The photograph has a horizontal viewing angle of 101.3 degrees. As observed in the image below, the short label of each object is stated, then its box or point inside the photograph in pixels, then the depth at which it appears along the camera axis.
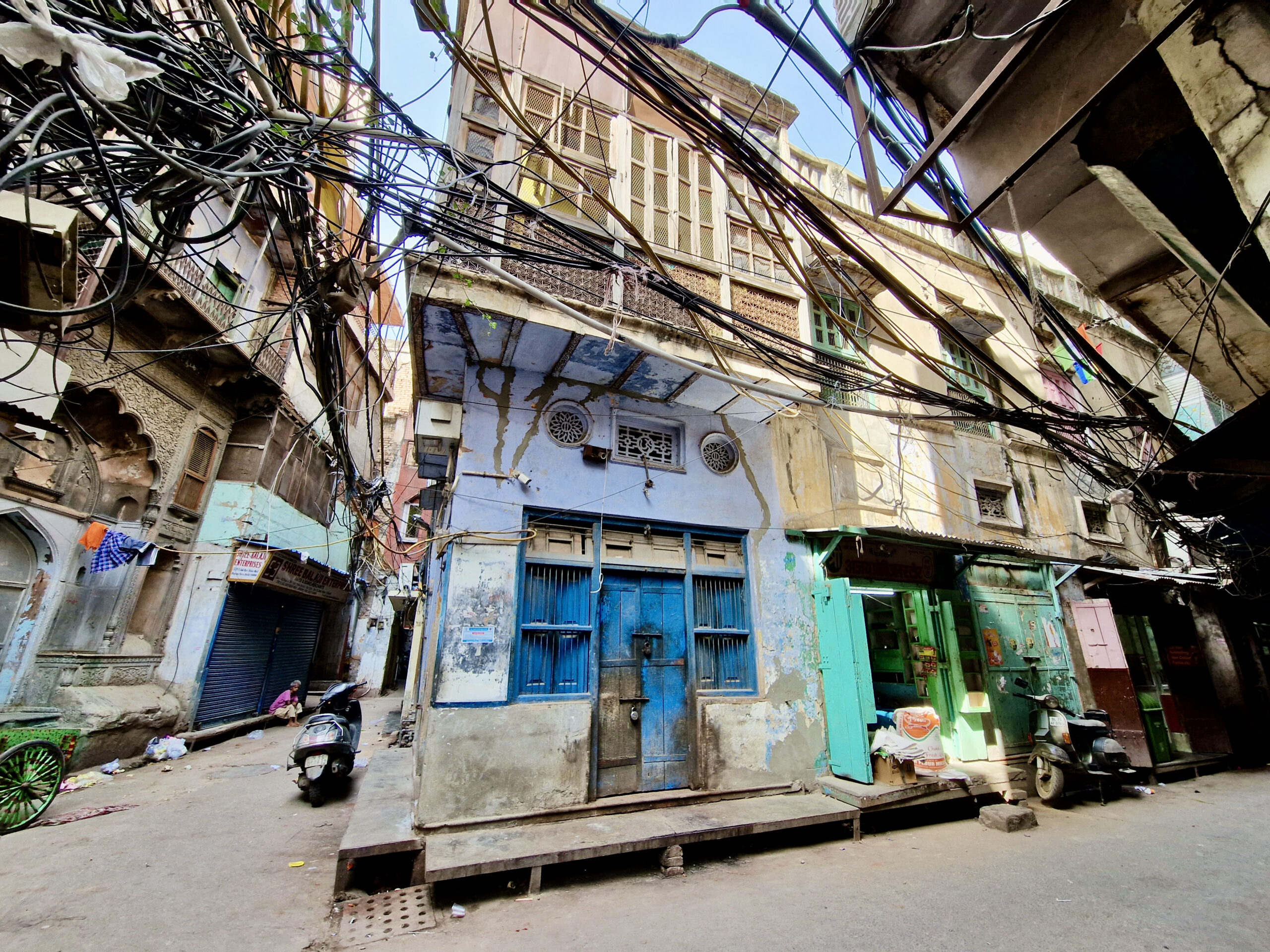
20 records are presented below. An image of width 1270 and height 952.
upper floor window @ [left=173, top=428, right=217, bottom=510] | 10.24
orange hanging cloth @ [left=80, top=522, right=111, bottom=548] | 8.11
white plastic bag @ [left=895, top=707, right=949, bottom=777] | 5.64
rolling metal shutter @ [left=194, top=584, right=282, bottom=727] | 10.42
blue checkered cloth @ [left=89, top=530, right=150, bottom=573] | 8.27
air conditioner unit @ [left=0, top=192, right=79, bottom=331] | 2.51
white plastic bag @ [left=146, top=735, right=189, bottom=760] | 8.59
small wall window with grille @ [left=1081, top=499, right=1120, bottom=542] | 10.72
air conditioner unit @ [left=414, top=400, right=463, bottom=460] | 5.98
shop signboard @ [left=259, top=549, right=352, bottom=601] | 11.36
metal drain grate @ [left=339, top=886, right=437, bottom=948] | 3.46
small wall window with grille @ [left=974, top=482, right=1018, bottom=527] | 9.55
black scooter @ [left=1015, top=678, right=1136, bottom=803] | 6.44
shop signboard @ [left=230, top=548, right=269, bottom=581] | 10.66
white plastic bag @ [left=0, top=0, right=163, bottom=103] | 1.90
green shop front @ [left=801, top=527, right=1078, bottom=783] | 6.04
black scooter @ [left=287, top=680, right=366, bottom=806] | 6.36
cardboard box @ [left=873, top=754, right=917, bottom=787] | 5.66
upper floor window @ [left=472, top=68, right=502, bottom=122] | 6.07
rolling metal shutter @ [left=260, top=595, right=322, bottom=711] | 13.13
